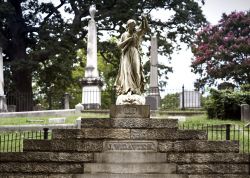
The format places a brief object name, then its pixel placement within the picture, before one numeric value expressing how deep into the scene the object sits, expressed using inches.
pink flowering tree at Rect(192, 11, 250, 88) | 1387.8
